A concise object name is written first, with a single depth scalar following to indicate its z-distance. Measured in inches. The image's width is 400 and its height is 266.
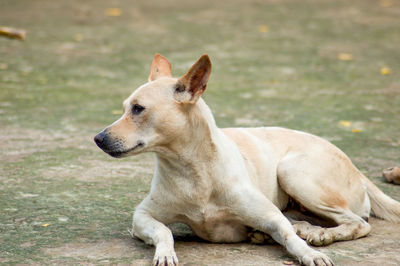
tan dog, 159.5
